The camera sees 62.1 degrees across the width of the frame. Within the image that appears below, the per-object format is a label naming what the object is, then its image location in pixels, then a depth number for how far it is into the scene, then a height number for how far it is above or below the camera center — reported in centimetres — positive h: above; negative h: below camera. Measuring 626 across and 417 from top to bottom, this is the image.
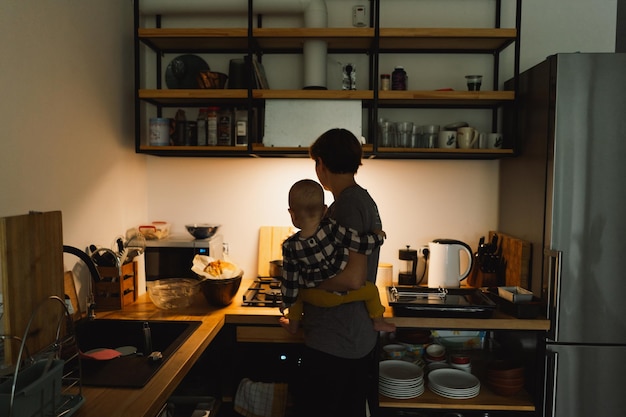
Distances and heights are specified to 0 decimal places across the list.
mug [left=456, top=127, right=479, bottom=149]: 264 +22
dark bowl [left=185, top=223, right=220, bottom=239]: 280 -29
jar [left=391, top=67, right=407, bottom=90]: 273 +53
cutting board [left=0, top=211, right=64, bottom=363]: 145 -29
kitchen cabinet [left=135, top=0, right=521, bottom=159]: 258 +62
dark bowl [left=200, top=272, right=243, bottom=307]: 244 -53
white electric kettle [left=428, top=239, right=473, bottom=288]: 271 -43
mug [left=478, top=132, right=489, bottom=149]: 274 +21
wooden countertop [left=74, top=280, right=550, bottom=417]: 149 -63
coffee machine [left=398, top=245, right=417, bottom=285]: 284 -48
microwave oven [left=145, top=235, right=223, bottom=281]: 274 -42
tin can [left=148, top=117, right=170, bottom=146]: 271 +23
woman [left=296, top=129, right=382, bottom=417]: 192 -55
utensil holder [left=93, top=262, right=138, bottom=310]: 240 -53
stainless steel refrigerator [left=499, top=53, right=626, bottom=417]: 223 -22
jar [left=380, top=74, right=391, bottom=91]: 274 +52
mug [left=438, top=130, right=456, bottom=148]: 266 +21
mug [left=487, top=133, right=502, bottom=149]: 267 +21
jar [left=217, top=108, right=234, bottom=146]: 271 +26
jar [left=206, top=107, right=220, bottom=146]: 271 +25
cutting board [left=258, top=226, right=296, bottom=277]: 302 -39
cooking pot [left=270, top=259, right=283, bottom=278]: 290 -51
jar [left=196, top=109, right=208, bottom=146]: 275 +25
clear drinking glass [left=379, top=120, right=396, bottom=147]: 270 +24
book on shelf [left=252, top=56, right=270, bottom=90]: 264 +53
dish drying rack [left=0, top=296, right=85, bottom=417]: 114 -49
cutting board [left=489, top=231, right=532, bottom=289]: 249 -39
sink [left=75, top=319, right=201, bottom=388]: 212 -66
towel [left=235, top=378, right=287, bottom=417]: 240 -103
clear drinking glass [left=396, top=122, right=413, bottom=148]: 271 +24
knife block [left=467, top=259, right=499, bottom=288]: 279 -53
